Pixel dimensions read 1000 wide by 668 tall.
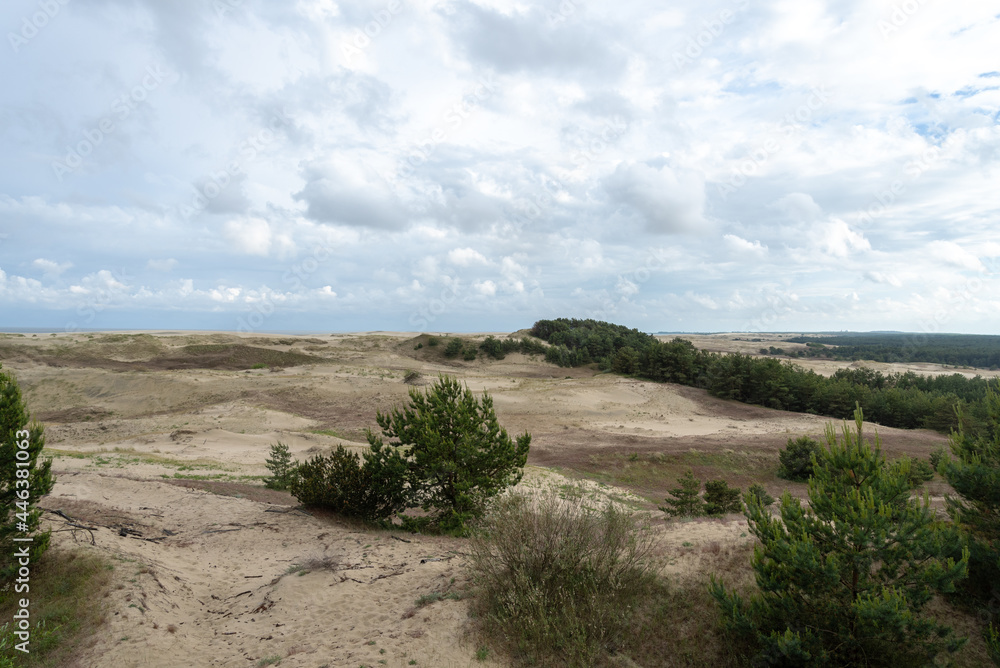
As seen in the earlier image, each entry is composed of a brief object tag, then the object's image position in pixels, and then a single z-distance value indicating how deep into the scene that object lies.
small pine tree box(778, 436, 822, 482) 21.82
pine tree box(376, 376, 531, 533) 11.89
